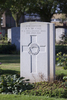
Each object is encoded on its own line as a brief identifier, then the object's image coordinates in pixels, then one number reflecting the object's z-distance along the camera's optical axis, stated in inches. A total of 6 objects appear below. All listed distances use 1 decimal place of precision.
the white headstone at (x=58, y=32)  1490.5
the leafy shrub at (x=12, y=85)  326.1
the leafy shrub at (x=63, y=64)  344.0
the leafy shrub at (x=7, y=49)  932.7
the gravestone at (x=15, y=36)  1007.9
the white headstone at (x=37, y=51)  368.4
